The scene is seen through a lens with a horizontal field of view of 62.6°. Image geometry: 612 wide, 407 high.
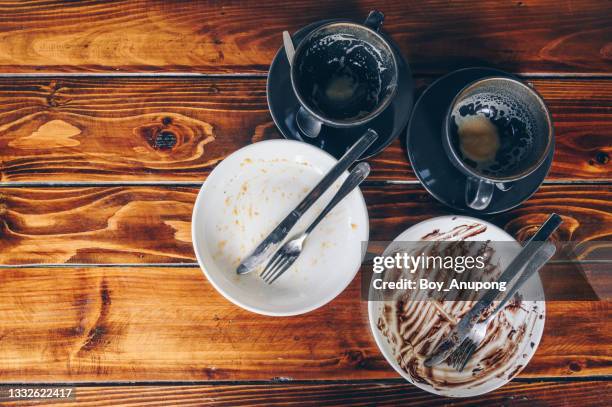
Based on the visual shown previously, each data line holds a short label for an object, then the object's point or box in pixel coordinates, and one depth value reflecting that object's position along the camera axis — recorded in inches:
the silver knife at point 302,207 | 30.3
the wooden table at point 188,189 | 33.7
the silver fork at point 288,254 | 31.7
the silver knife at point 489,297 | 31.4
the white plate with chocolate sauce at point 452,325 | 32.2
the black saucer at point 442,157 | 31.7
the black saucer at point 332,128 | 31.8
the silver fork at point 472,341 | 32.2
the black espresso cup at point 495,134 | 29.3
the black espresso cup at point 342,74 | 29.2
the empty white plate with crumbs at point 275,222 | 31.2
